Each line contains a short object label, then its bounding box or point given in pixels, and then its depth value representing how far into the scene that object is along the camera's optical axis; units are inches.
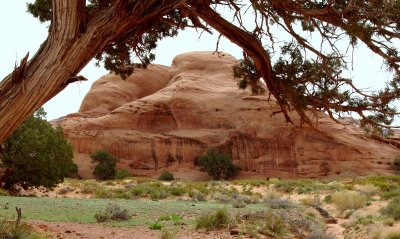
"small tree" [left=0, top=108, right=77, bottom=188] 776.3
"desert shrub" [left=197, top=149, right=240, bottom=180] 1556.3
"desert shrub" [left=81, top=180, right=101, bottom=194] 935.7
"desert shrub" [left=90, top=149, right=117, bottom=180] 1556.3
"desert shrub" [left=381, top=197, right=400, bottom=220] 434.0
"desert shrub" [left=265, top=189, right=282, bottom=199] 773.9
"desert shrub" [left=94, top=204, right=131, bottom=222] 365.6
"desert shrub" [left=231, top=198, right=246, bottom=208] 537.9
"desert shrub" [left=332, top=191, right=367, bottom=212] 583.8
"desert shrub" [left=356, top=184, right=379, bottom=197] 750.4
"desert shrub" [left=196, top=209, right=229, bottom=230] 330.6
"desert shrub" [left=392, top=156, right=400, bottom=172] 1446.7
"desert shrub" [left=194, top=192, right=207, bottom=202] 746.1
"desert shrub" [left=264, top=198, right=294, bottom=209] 536.7
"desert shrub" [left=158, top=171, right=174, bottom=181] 1523.1
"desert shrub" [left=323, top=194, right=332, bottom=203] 684.3
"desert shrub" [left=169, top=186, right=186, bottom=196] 827.4
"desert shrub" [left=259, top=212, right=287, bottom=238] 332.1
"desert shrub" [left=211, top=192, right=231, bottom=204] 662.3
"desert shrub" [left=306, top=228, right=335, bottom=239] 335.9
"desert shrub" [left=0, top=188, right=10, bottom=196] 710.6
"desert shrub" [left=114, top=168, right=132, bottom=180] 1517.0
